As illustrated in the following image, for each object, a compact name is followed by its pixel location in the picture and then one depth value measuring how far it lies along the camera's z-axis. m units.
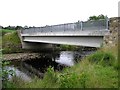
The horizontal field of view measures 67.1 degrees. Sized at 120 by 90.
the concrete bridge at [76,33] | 6.64
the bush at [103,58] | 3.74
